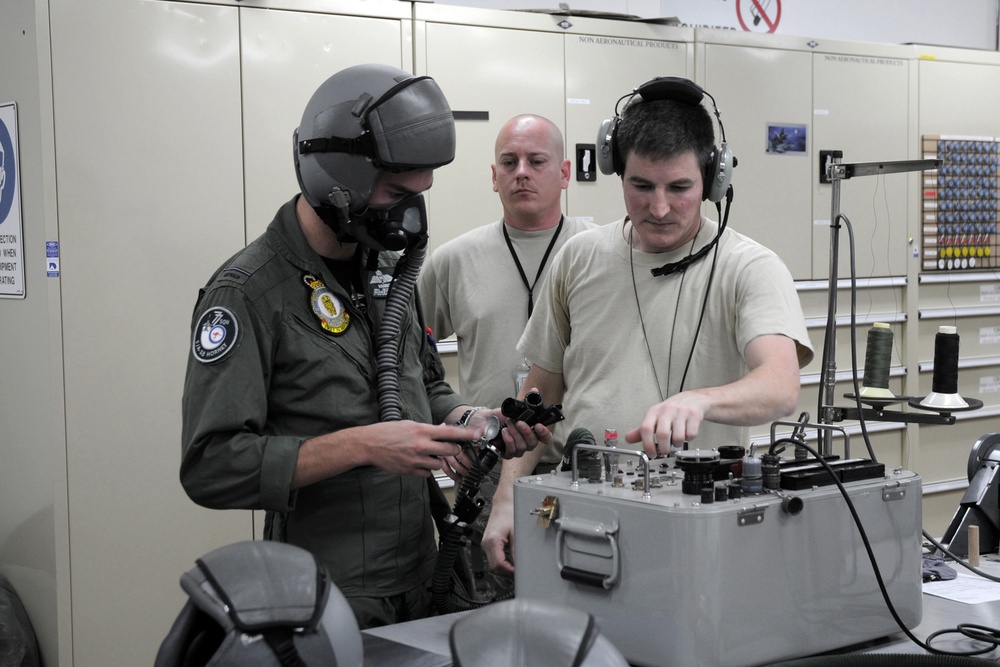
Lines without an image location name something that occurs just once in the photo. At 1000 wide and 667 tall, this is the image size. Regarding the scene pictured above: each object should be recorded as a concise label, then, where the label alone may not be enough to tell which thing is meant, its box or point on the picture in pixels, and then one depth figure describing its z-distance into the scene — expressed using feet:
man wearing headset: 5.47
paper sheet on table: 5.51
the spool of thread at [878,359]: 7.50
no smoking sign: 15.44
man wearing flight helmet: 4.81
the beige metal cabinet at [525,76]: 11.07
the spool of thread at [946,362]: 7.52
